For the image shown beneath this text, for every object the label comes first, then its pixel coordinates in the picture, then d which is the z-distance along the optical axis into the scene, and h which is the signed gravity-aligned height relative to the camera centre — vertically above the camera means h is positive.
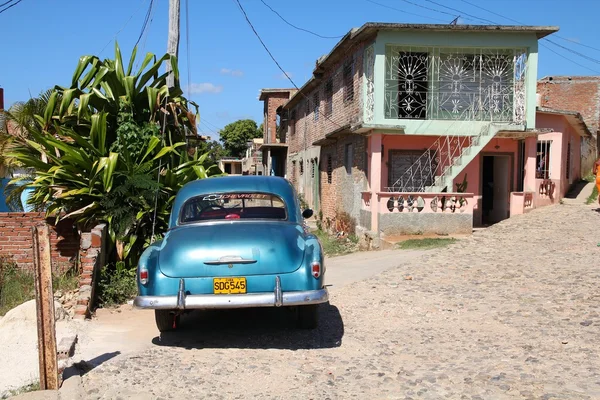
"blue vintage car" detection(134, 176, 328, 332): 5.41 -1.04
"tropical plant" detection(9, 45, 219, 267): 8.60 +0.16
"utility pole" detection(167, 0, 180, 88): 10.39 +2.39
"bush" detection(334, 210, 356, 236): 17.50 -1.98
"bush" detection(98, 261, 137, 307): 7.85 -1.71
